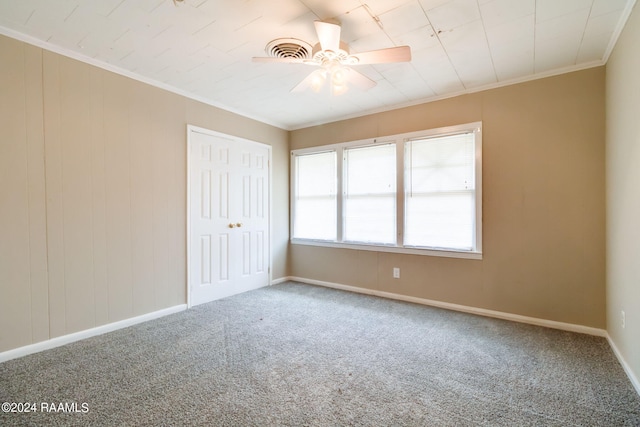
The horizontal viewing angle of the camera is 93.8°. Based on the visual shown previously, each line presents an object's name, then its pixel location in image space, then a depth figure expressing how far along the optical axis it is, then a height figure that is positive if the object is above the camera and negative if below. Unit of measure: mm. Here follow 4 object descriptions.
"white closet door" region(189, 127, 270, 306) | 3650 -51
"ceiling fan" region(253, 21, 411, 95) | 1950 +1108
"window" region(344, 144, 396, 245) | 3963 +228
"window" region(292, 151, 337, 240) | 4500 +230
